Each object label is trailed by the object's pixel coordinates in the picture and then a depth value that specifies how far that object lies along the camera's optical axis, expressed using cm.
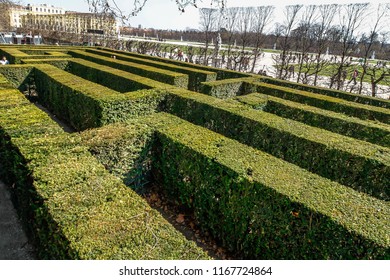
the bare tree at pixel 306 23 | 2547
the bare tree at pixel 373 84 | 1770
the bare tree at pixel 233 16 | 3238
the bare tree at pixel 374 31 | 1994
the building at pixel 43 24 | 4965
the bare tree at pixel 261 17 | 3056
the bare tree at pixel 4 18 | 2392
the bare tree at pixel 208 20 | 3303
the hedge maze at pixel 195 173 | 341
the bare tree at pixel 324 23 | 2380
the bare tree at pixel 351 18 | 2100
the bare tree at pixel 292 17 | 2601
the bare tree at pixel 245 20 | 3266
